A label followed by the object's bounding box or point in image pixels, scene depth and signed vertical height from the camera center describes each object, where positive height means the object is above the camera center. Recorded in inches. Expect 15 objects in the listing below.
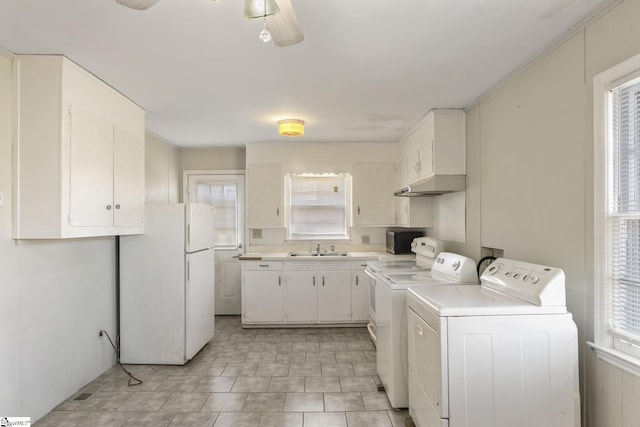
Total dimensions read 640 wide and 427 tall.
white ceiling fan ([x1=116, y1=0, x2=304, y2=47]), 54.9 +31.2
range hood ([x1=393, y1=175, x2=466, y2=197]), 137.1 +12.2
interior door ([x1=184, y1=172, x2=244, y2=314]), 209.2 -3.8
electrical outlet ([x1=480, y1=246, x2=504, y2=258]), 121.6 -12.2
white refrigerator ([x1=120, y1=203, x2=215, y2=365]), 138.3 -27.3
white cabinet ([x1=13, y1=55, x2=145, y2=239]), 92.4 +17.5
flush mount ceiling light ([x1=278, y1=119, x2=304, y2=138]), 146.8 +35.8
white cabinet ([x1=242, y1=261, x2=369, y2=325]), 182.2 -38.4
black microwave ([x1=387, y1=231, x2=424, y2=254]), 187.9 -12.7
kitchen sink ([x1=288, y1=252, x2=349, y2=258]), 188.9 -19.9
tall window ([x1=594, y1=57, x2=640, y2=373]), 66.7 +0.2
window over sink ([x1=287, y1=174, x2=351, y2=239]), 206.5 +4.0
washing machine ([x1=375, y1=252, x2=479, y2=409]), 103.9 -27.7
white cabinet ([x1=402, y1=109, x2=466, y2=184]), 138.2 +27.7
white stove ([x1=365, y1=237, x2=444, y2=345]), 132.5 -19.2
